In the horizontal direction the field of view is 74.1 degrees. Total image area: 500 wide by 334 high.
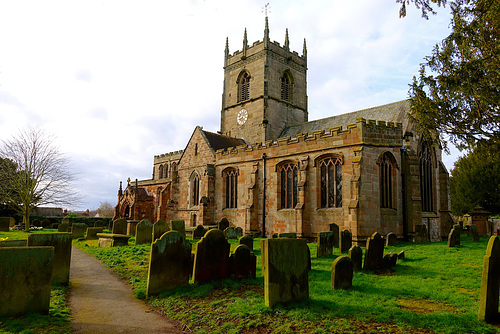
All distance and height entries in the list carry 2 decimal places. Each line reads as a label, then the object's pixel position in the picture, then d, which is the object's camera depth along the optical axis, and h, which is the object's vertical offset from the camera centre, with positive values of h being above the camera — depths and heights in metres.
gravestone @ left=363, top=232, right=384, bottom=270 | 9.10 -1.03
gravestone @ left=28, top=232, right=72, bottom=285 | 7.77 -0.91
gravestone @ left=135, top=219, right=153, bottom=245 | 15.26 -0.97
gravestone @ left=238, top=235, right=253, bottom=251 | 11.94 -0.95
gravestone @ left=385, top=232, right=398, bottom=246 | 14.62 -1.06
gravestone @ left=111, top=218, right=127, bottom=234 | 17.95 -0.79
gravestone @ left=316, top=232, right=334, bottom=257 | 11.48 -1.01
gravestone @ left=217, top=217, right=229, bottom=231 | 19.63 -0.64
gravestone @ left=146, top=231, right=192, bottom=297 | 7.14 -1.12
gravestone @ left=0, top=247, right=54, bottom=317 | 5.39 -1.15
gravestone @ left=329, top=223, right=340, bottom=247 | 14.98 -0.73
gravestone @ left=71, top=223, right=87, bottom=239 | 19.95 -1.14
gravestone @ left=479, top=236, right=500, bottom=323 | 5.16 -1.07
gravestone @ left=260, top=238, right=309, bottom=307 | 5.85 -1.02
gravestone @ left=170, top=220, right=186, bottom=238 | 14.64 -0.55
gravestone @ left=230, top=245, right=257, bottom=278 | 8.02 -1.19
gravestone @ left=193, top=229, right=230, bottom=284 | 7.58 -1.05
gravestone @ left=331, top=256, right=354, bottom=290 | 7.01 -1.24
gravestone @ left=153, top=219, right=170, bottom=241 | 12.90 -0.62
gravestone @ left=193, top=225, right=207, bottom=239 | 17.28 -1.00
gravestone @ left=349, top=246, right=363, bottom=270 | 8.95 -1.10
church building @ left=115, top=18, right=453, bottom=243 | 16.64 +2.35
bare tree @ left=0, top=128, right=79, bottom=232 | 23.80 +2.00
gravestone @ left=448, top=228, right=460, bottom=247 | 13.93 -0.90
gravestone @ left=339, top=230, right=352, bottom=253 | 12.48 -0.99
